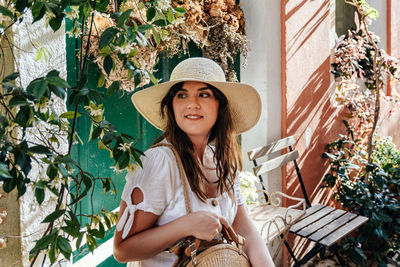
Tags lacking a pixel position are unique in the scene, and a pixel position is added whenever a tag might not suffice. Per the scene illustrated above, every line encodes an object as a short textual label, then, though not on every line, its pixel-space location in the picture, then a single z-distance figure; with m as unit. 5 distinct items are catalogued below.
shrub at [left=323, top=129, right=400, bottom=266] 4.11
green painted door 2.28
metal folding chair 3.26
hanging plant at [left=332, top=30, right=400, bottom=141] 4.98
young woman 1.48
